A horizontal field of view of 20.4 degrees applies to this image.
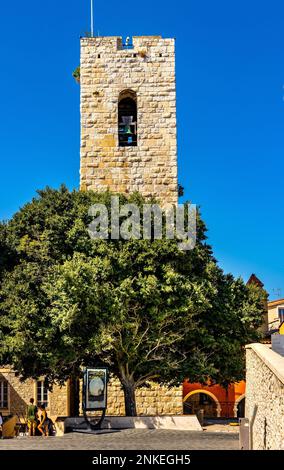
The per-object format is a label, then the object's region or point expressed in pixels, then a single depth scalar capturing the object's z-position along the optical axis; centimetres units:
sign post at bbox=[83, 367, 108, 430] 2277
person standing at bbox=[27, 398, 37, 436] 2326
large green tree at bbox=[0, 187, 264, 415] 2522
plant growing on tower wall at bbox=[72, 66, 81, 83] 3375
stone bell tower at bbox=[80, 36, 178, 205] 3191
